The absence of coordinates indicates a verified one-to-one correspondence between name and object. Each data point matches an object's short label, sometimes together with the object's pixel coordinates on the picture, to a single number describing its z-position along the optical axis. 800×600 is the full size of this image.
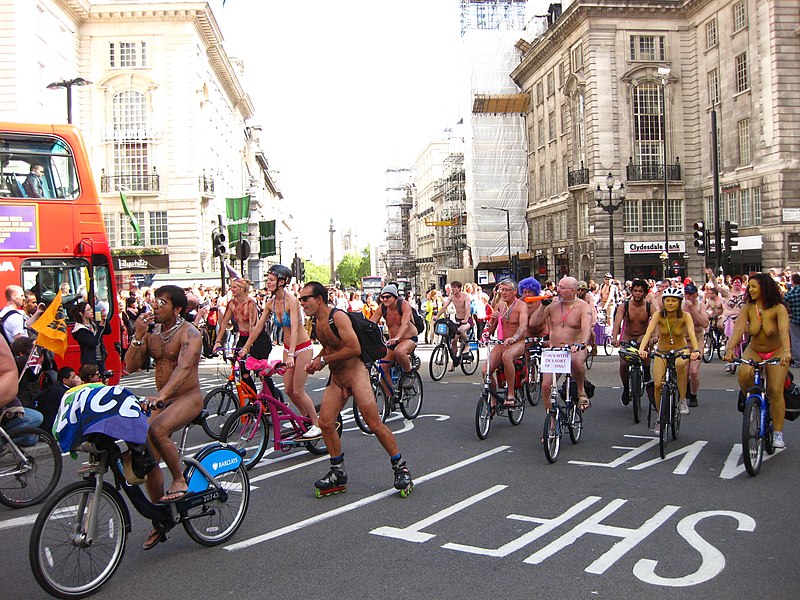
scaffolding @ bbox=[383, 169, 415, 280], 146.31
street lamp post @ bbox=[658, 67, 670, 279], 32.39
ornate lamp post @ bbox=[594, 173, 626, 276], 34.38
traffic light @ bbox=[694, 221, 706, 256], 24.42
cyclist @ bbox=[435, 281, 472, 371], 17.05
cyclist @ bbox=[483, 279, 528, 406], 10.02
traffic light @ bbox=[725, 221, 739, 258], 23.84
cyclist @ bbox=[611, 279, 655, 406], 10.96
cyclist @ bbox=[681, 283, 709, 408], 11.08
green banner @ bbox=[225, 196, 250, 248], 28.24
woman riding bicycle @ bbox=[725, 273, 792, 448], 7.91
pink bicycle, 8.03
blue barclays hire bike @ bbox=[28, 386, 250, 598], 4.62
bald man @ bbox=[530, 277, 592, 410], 9.50
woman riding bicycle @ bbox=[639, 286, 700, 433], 9.36
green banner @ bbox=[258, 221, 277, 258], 26.22
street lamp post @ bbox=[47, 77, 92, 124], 21.34
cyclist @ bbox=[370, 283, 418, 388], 11.29
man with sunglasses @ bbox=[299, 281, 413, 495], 6.96
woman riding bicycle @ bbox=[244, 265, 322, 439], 8.78
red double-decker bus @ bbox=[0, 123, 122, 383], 12.01
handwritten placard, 8.54
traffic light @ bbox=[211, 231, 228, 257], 19.38
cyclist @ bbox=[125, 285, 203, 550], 5.46
